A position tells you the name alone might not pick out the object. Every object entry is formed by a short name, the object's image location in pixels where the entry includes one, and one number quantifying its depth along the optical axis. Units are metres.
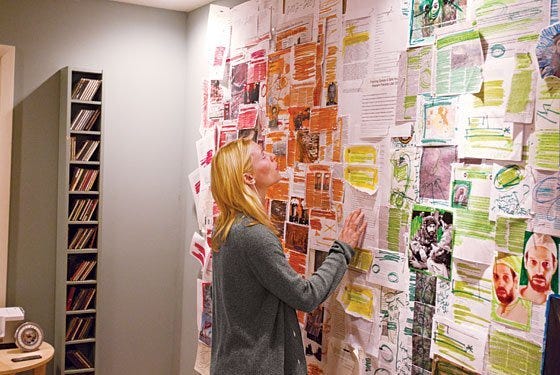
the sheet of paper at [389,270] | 2.19
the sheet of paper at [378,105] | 2.26
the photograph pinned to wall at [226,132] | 3.37
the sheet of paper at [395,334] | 2.18
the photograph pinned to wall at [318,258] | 2.63
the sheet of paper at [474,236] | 1.87
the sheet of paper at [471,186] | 1.88
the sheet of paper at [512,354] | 1.73
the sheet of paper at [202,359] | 3.57
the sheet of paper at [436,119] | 1.99
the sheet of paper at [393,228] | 2.19
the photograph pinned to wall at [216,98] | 3.48
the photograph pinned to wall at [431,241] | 2.00
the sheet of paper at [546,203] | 1.66
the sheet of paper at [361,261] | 2.36
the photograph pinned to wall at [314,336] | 2.64
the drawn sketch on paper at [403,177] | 2.15
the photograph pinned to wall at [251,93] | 3.11
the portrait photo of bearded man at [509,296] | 1.76
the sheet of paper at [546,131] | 1.66
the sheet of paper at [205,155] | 3.62
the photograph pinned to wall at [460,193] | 1.94
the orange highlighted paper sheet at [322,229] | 2.57
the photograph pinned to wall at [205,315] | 3.55
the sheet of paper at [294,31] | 2.72
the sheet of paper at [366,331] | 2.32
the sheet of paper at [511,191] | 1.74
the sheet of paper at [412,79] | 2.11
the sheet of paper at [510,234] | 1.76
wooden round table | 3.26
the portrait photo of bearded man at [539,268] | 1.67
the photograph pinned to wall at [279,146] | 2.88
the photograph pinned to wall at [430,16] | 2.00
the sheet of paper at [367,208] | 2.34
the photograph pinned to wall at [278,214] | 2.90
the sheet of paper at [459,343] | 1.88
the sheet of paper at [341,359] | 2.46
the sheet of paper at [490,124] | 1.79
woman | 2.16
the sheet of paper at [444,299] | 2.00
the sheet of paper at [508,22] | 1.72
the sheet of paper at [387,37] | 2.23
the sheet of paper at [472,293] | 1.88
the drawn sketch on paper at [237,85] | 3.26
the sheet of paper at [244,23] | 3.18
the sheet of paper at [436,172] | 2.01
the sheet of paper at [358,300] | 2.35
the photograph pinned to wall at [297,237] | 2.75
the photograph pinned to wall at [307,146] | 2.67
